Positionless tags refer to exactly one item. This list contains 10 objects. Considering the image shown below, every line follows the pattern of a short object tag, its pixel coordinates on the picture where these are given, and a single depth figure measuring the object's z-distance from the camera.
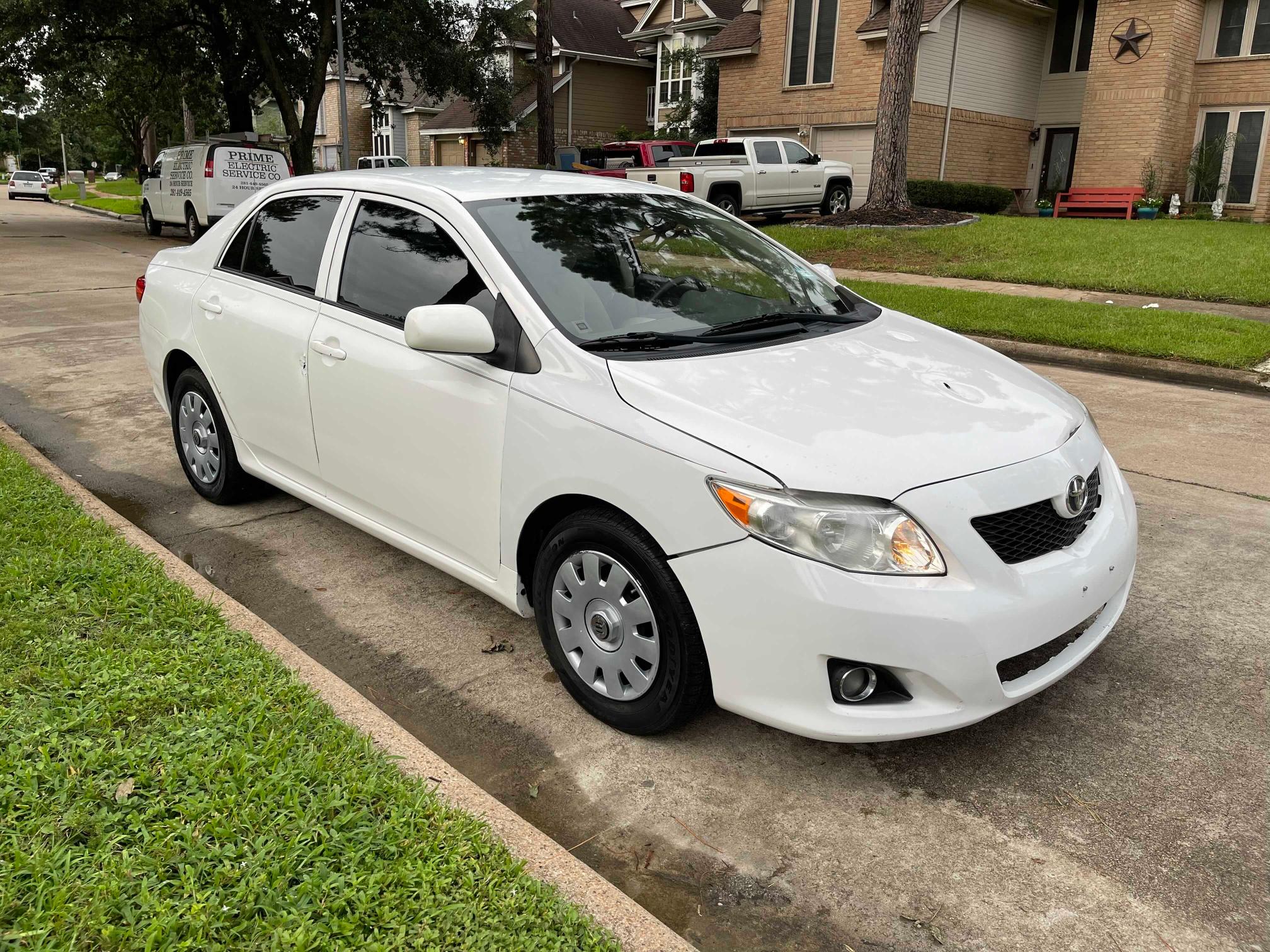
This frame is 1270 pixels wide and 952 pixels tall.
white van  19.97
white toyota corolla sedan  2.75
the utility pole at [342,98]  22.52
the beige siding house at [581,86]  37.69
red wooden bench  24.05
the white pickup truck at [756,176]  21.31
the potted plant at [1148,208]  23.66
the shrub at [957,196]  24.05
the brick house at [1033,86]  24.23
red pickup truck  22.42
